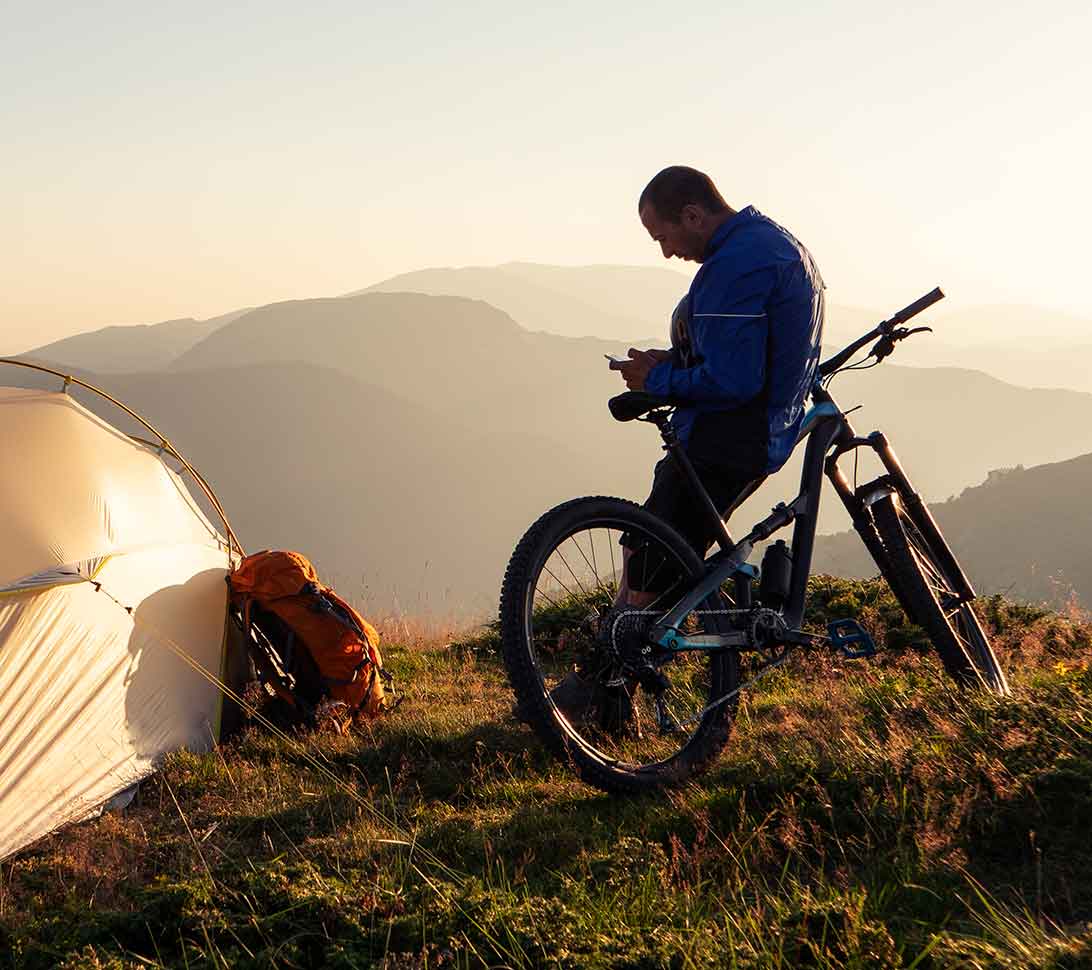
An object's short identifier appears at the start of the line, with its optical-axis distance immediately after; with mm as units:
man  4516
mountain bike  4062
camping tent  4898
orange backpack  6074
